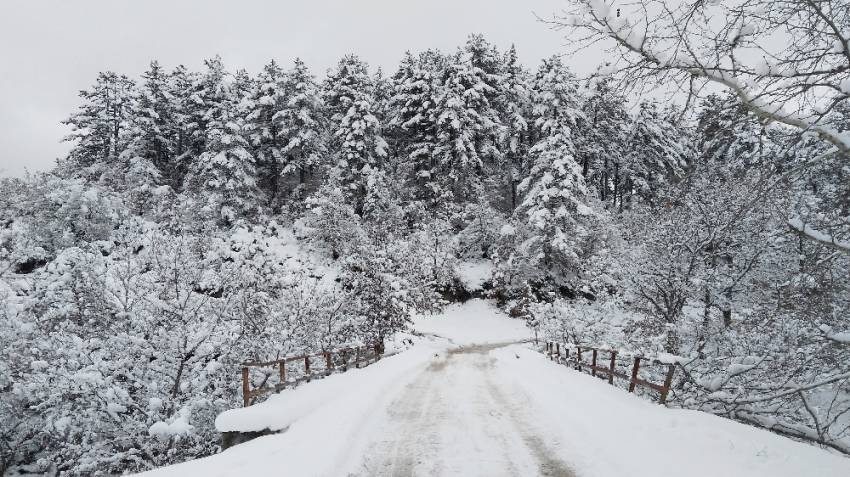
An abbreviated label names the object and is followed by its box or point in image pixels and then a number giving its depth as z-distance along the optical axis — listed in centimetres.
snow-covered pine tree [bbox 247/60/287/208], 3991
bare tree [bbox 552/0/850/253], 400
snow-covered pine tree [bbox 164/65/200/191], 4272
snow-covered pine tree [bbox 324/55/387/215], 3772
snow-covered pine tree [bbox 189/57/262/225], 3456
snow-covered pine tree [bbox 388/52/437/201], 4047
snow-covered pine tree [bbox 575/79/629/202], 4194
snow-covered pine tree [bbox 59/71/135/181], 4169
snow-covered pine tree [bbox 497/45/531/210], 4106
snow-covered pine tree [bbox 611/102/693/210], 4381
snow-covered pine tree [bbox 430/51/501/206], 3825
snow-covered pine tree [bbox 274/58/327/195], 3869
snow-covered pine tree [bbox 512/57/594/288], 3225
